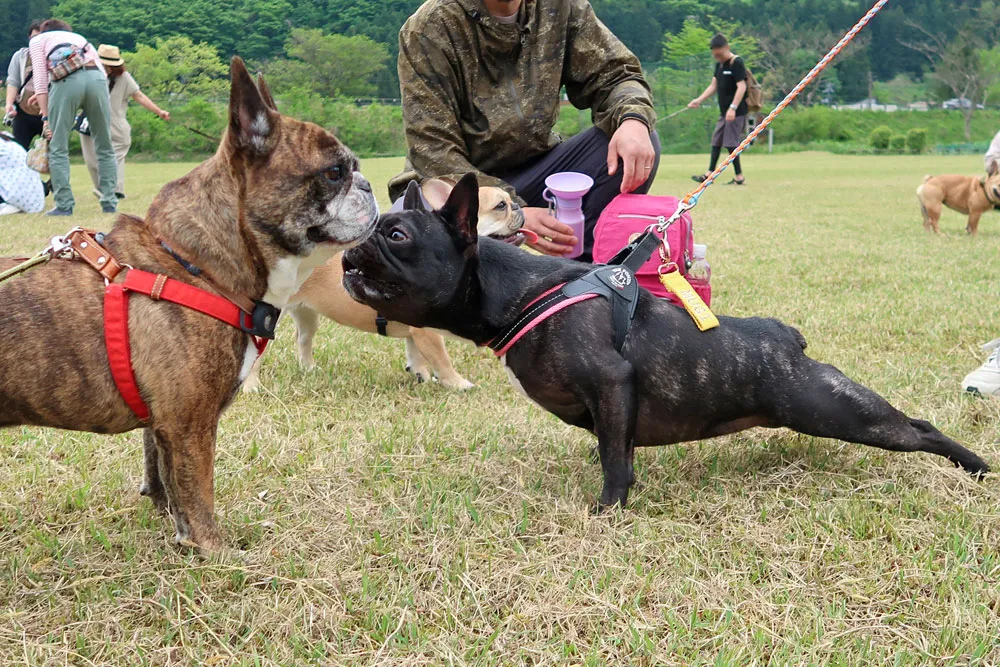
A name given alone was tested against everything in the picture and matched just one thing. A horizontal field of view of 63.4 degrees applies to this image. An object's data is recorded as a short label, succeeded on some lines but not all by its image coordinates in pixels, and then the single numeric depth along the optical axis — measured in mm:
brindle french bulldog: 1967
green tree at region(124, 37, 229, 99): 43406
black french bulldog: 2436
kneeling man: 4016
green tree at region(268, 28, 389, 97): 49062
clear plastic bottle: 3399
